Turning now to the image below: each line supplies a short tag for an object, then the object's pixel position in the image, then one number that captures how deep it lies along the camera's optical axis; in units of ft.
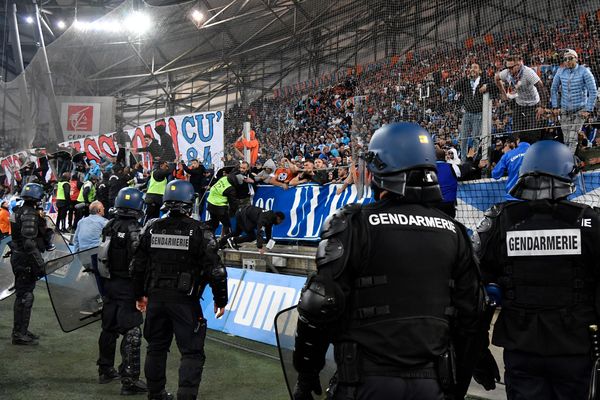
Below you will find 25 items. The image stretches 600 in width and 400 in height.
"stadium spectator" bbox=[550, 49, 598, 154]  22.49
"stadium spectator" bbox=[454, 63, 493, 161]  25.34
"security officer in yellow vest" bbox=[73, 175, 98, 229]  50.80
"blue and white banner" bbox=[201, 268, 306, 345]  24.30
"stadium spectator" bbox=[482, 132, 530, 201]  21.08
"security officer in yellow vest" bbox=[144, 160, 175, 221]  38.93
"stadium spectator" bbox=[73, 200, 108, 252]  25.66
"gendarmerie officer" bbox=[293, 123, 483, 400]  7.34
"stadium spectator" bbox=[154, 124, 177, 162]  43.16
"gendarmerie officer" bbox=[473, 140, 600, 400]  9.62
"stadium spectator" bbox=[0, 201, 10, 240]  37.42
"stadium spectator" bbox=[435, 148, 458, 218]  21.48
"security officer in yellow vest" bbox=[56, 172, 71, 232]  52.08
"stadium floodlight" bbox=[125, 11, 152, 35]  57.72
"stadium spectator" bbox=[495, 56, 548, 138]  23.41
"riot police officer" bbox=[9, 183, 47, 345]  24.48
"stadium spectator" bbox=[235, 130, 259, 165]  38.73
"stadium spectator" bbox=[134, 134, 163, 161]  43.75
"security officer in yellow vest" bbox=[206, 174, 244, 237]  35.73
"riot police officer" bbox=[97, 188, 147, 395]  18.56
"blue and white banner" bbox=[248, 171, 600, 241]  21.33
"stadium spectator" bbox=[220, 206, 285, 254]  33.58
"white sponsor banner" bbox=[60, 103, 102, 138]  66.59
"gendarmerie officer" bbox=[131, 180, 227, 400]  15.44
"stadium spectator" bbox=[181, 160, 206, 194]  40.06
